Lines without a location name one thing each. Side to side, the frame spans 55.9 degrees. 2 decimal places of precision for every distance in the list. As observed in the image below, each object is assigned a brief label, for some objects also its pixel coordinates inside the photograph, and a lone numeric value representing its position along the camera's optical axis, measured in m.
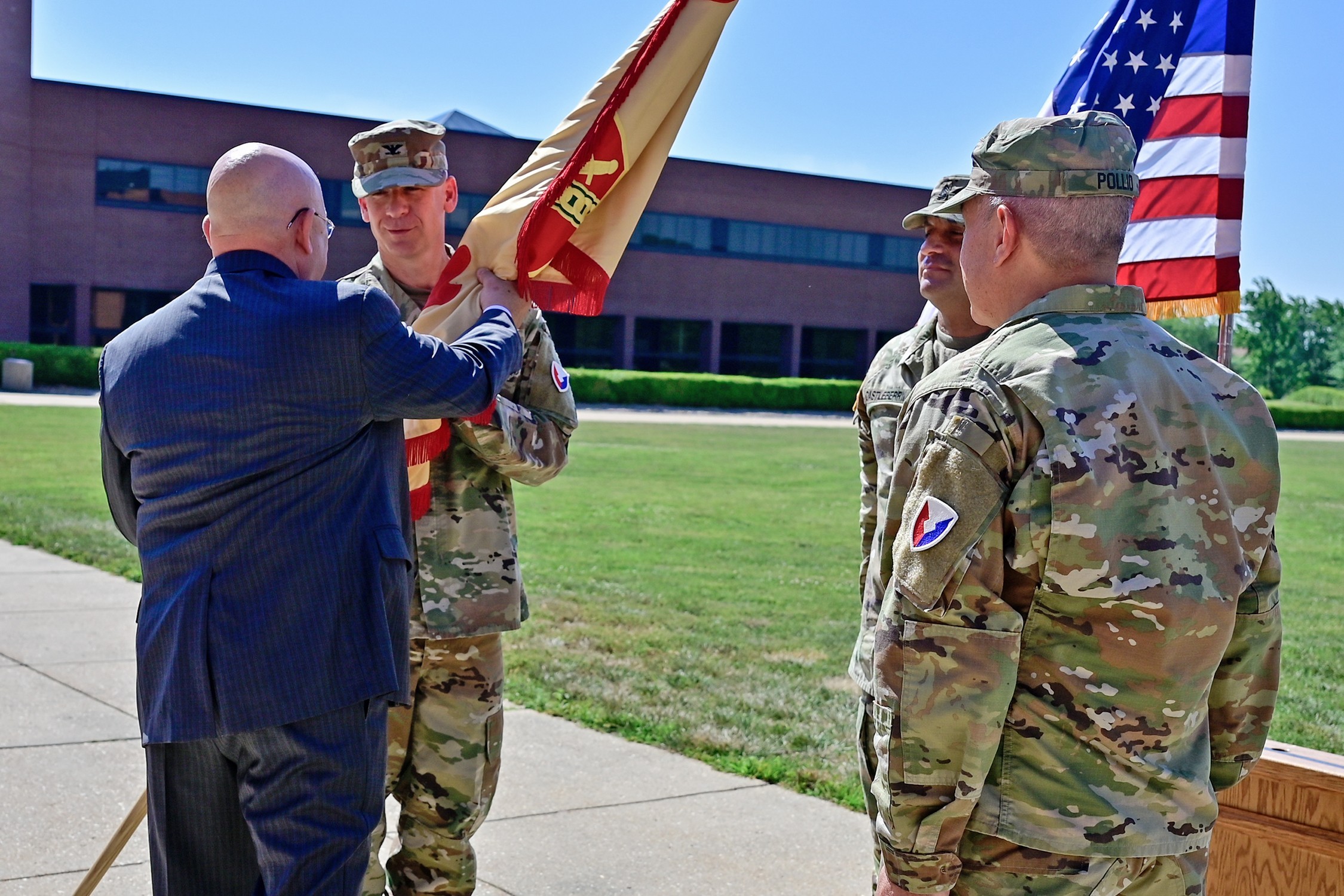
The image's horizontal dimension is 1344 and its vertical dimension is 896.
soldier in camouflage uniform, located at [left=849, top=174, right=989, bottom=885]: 3.52
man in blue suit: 2.55
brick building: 39.31
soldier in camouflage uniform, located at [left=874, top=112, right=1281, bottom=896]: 2.14
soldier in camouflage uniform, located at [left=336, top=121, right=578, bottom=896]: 3.51
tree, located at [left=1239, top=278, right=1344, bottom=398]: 76.88
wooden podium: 3.16
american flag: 4.51
